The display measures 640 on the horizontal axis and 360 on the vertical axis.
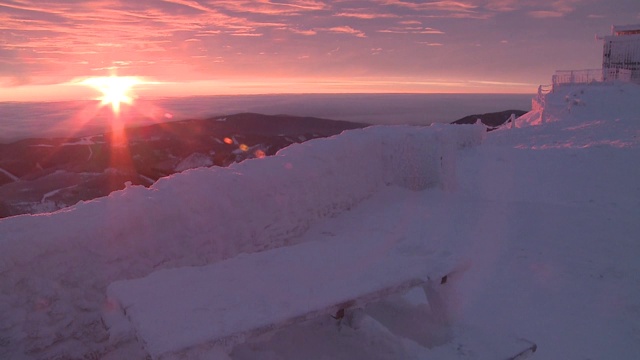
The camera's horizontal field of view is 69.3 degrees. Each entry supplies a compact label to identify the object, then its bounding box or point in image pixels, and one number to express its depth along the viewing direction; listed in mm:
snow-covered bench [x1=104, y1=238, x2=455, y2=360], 3035
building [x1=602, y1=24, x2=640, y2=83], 35531
